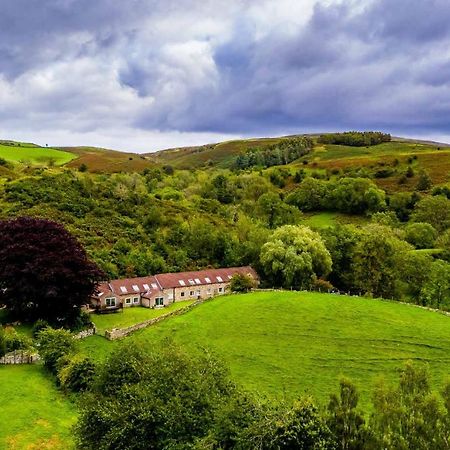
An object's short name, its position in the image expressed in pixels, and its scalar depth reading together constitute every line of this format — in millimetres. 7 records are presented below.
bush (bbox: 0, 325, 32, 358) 40969
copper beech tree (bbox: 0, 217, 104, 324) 48156
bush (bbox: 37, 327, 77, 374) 39562
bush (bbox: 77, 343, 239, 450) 24016
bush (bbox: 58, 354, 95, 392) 35812
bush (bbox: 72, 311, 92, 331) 50344
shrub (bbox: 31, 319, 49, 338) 46719
